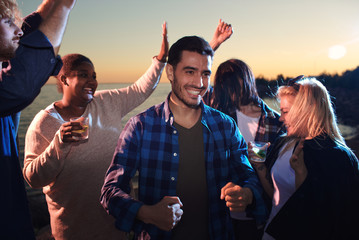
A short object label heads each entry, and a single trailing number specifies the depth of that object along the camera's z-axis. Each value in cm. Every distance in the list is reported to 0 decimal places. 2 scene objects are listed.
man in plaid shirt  165
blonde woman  210
